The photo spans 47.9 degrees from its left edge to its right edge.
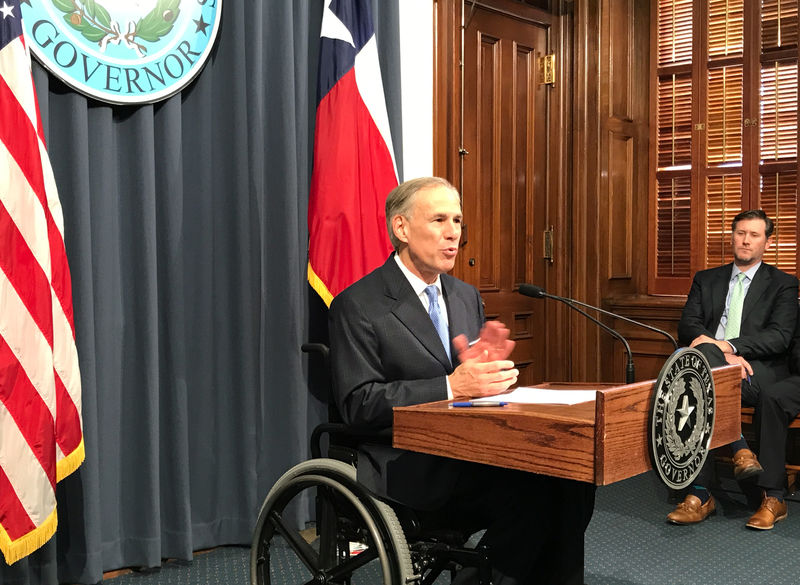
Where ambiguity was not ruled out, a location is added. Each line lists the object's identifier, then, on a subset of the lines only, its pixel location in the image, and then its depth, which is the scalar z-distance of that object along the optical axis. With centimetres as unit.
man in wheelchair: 203
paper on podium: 193
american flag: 262
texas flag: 352
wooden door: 467
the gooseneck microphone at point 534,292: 234
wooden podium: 164
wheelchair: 199
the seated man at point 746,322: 400
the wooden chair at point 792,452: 415
